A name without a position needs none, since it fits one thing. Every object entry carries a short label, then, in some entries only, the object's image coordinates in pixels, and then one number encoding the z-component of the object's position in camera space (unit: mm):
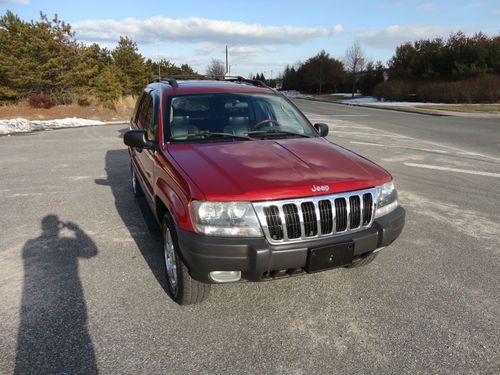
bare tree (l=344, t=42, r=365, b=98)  57688
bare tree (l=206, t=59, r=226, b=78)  75894
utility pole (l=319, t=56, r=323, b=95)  71875
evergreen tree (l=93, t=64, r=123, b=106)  25438
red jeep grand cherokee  2625
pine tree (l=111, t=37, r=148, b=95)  33375
